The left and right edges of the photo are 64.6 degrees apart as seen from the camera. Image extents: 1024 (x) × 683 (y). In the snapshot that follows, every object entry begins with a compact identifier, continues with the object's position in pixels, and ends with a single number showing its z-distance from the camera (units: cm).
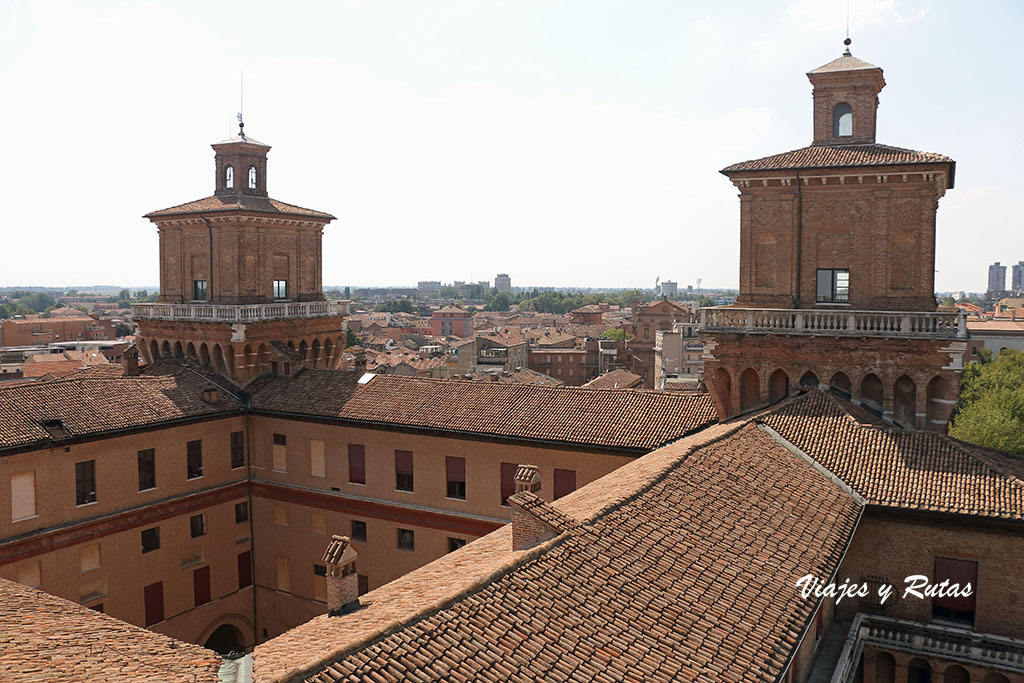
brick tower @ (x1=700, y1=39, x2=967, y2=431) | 2139
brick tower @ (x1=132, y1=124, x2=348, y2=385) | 3102
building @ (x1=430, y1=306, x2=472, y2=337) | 17612
